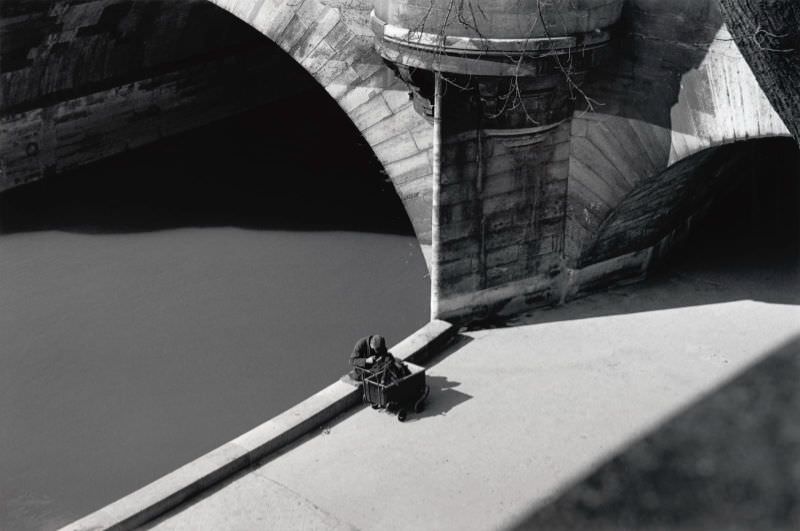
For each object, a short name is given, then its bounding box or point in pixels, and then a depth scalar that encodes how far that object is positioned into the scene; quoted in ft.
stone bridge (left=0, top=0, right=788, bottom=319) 40.60
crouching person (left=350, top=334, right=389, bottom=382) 39.88
